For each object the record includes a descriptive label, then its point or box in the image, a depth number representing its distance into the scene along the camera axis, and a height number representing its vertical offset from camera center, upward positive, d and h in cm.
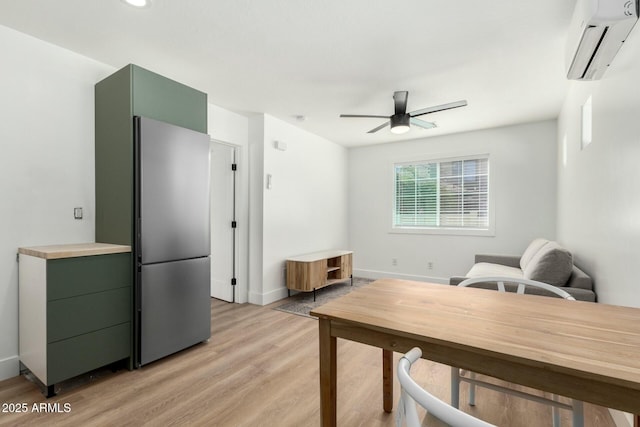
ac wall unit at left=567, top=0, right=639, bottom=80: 149 +96
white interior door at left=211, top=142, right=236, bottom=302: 411 -8
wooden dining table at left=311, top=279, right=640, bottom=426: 81 -40
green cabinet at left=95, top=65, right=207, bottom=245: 233 +72
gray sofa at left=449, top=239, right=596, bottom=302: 230 -50
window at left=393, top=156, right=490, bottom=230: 484 +32
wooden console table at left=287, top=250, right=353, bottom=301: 413 -83
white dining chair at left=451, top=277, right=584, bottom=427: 118 -83
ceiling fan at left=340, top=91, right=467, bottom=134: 323 +104
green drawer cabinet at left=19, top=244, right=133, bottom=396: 197 -66
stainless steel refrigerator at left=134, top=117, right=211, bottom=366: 234 -21
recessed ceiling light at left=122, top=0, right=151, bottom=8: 189 +131
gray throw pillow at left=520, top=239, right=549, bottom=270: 337 -44
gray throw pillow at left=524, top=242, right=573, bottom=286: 248 -44
